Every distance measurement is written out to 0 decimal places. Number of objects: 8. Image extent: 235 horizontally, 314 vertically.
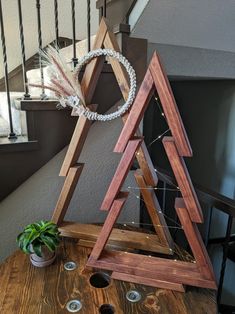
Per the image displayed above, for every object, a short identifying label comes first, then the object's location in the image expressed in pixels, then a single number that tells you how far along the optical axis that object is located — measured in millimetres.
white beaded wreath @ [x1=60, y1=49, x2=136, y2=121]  877
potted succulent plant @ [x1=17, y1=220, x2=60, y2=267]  915
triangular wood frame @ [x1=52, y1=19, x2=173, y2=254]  921
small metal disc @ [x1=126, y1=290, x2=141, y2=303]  816
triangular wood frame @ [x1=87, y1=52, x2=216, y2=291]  764
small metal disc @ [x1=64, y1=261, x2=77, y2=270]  956
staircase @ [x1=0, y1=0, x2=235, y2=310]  1187
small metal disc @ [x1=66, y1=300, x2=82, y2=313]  774
